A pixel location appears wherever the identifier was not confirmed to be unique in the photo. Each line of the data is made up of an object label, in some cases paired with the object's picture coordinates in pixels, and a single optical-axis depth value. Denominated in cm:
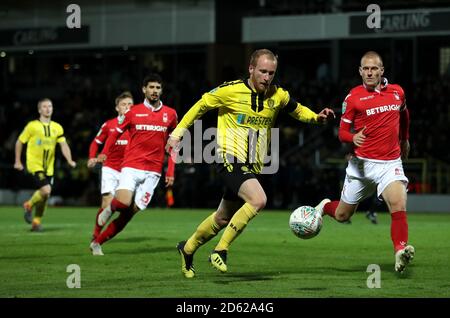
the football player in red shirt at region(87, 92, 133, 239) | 1792
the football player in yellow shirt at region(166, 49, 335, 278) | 1127
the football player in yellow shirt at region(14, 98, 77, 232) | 2012
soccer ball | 1206
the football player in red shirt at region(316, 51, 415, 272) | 1189
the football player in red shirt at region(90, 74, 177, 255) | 1459
